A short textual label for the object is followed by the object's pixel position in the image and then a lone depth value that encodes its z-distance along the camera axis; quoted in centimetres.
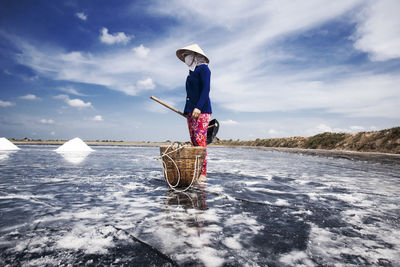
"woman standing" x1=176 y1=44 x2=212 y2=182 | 398
